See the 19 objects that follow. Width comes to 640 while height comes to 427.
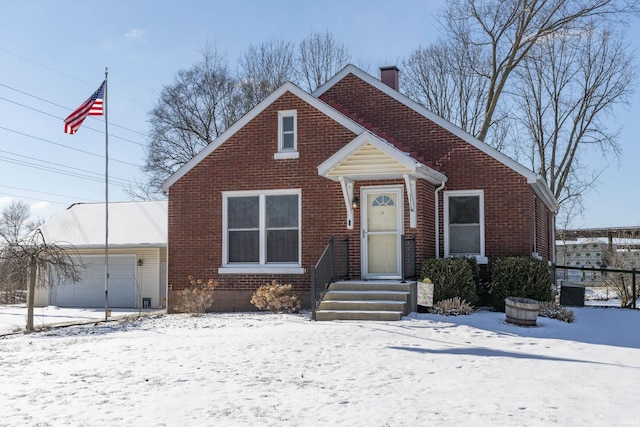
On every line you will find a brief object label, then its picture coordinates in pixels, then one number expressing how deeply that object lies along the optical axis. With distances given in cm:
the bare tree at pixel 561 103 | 3234
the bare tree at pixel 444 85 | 3503
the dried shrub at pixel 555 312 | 1347
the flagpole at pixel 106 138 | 2006
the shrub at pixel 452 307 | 1355
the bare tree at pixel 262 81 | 3641
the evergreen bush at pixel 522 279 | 1426
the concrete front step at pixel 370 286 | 1389
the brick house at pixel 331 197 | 1523
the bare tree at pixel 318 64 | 3612
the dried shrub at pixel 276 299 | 1504
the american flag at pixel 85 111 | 1936
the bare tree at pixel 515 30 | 2731
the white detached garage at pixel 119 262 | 2458
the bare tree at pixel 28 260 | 1534
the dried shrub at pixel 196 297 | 1598
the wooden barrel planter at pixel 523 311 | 1240
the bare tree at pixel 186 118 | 3719
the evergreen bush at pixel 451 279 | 1415
